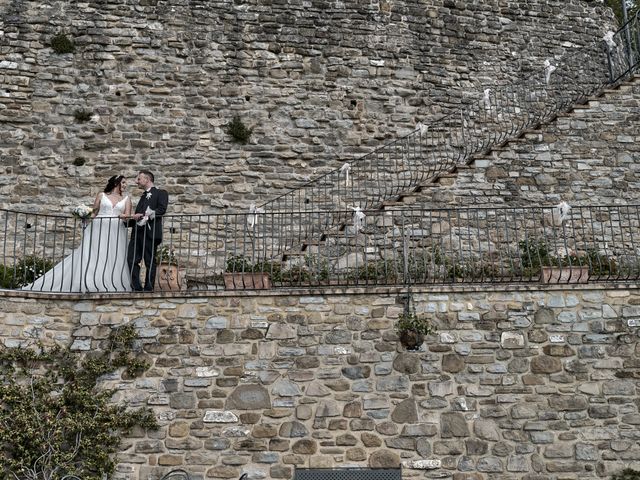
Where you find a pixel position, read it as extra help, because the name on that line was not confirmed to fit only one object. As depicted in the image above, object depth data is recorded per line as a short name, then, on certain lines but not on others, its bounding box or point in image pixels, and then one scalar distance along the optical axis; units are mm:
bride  8617
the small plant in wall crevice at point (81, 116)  13680
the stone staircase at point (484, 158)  11366
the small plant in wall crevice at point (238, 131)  13844
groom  8781
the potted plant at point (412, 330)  8000
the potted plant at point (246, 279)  8422
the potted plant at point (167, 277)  8594
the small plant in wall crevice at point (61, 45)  14062
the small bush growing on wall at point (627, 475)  7579
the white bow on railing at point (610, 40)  14883
